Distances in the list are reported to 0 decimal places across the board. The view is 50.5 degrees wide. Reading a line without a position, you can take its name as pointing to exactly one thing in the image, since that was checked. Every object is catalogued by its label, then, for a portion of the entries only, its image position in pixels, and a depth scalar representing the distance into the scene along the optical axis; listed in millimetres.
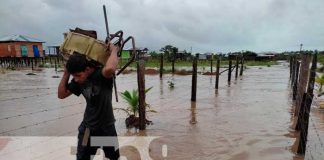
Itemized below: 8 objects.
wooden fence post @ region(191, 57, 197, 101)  10679
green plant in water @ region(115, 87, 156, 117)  7340
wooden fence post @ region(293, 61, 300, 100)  11134
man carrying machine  2891
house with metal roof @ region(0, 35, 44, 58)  34344
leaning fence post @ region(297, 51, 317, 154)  5371
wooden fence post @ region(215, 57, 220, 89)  14170
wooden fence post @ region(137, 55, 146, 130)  6438
